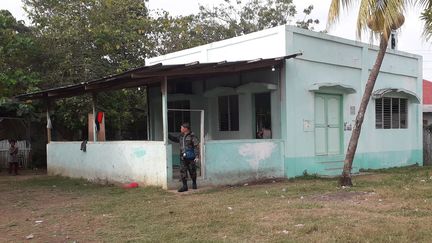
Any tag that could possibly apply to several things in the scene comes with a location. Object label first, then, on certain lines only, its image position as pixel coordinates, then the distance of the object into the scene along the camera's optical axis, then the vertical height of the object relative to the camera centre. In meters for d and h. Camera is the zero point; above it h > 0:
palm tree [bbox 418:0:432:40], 9.65 +2.30
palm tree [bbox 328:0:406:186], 9.66 +2.25
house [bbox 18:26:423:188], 11.95 +0.62
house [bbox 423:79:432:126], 24.92 +1.57
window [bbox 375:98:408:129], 16.81 +0.54
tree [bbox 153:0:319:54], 25.80 +7.23
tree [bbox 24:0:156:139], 18.67 +3.66
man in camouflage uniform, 11.02 -0.53
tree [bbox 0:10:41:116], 16.89 +2.86
